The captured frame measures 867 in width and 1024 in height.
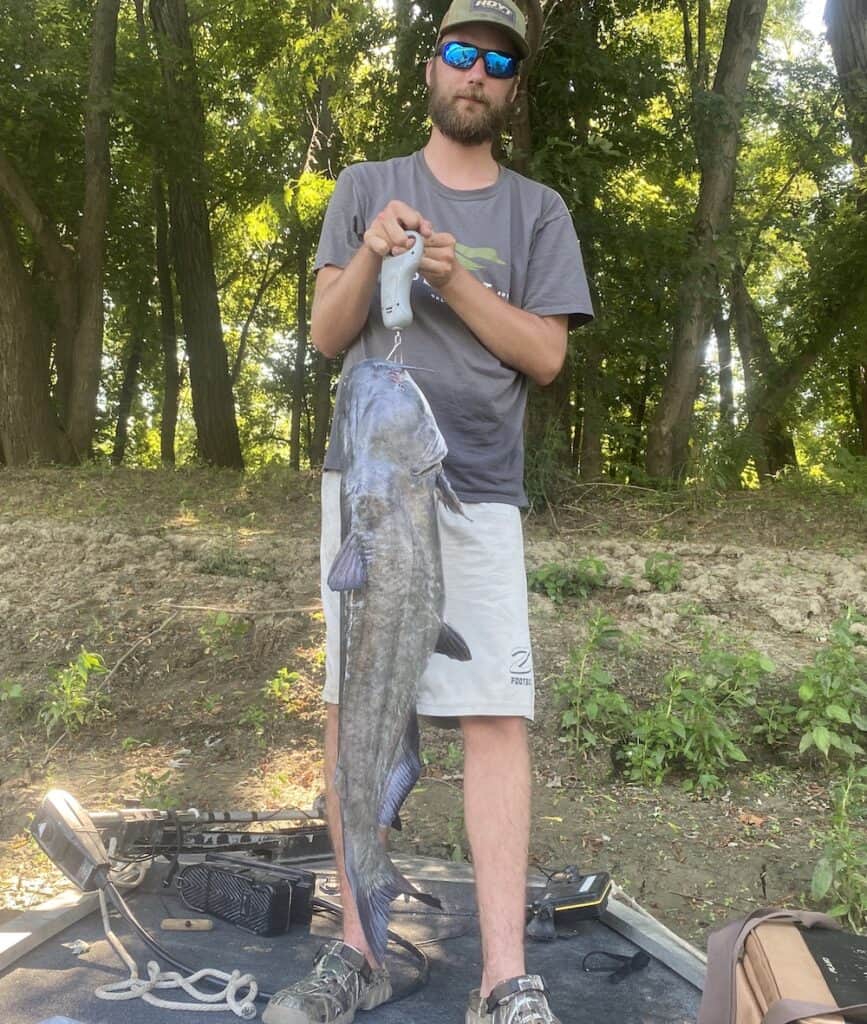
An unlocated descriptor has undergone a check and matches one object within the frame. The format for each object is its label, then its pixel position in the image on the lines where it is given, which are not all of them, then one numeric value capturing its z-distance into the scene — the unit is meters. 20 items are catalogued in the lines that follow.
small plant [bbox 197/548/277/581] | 6.98
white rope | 2.64
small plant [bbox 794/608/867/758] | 4.46
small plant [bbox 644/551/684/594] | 6.59
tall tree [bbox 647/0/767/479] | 8.93
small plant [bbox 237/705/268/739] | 5.32
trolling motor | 2.69
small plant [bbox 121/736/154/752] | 5.20
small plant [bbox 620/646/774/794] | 4.68
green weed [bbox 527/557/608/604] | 6.57
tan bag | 2.09
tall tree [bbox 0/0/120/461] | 11.02
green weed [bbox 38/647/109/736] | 5.25
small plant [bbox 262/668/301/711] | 5.50
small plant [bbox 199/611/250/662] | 6.09
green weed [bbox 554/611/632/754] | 4.92
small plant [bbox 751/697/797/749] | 4.96
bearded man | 2.48
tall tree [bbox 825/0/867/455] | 10.18
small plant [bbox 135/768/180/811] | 4.50
